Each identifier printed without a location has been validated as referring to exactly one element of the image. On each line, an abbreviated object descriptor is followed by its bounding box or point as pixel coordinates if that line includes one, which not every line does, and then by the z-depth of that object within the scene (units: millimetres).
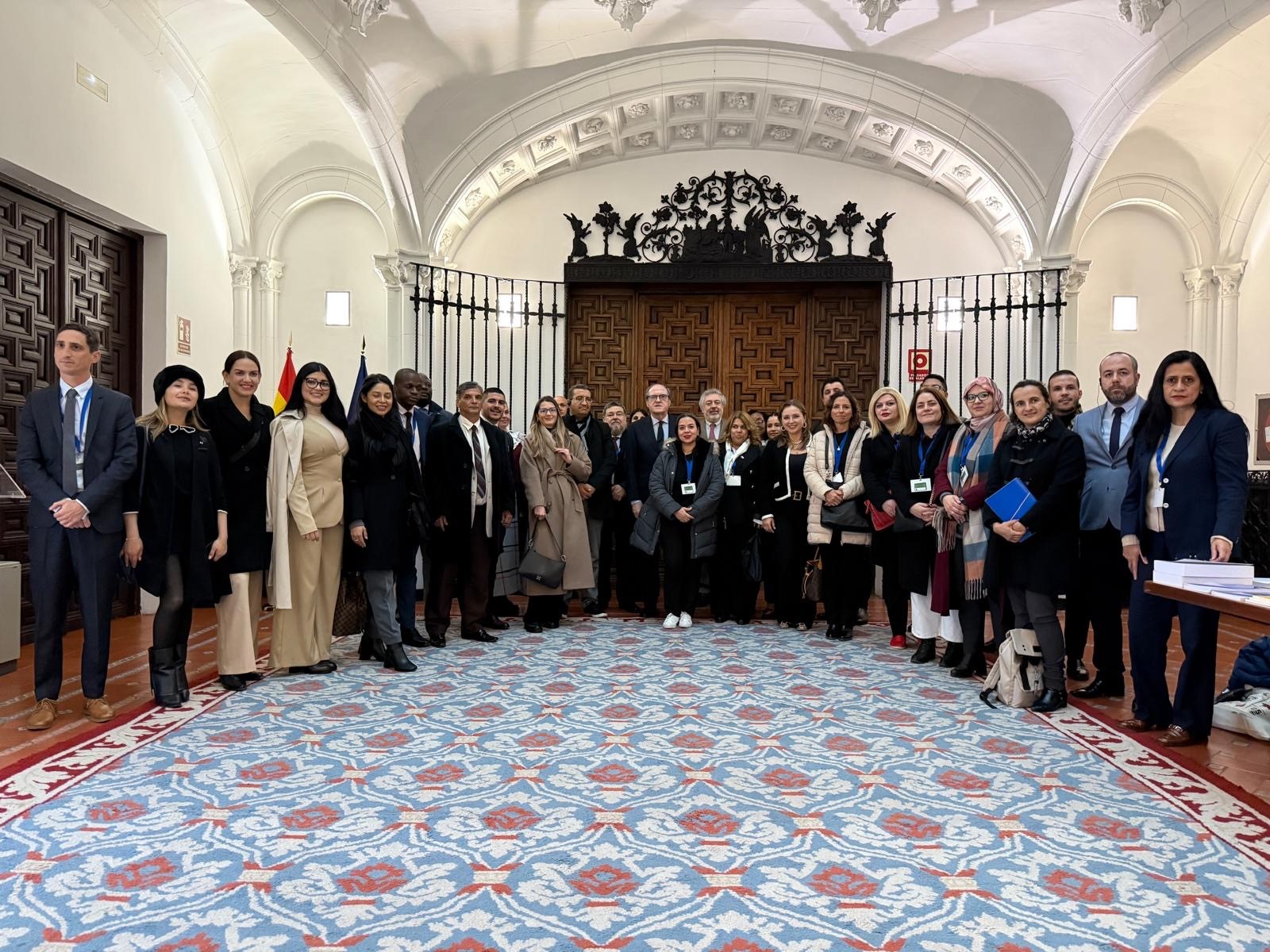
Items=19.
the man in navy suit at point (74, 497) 3418
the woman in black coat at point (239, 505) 4027
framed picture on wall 7695
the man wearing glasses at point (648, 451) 6031
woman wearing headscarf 4133
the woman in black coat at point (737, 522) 5789
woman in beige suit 4152
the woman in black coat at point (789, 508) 5633
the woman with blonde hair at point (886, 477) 4977
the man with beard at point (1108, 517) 4027
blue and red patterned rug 1920
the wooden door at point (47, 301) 4949
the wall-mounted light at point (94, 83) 5168
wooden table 2309
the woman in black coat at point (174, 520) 3650
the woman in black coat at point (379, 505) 4391
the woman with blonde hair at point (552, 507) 5508
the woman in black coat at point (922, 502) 4641
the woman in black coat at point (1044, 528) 3762
